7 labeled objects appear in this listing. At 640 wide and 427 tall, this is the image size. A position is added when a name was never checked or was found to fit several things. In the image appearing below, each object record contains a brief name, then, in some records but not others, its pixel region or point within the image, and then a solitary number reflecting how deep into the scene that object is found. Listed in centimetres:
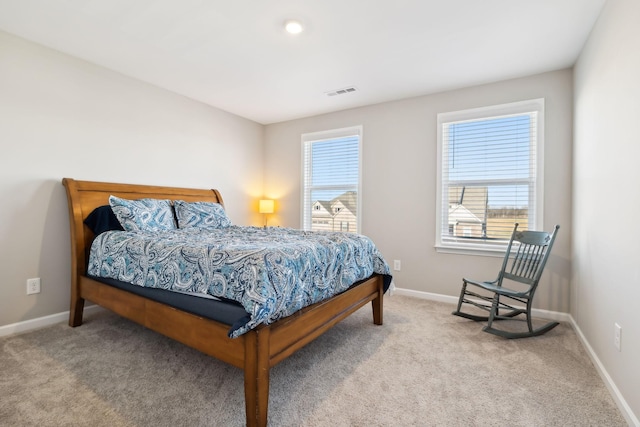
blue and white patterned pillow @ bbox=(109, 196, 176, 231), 257
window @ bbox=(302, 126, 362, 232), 411
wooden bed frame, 143
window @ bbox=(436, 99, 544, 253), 301
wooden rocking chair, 245
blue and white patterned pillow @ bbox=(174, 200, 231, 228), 309
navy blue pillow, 261
